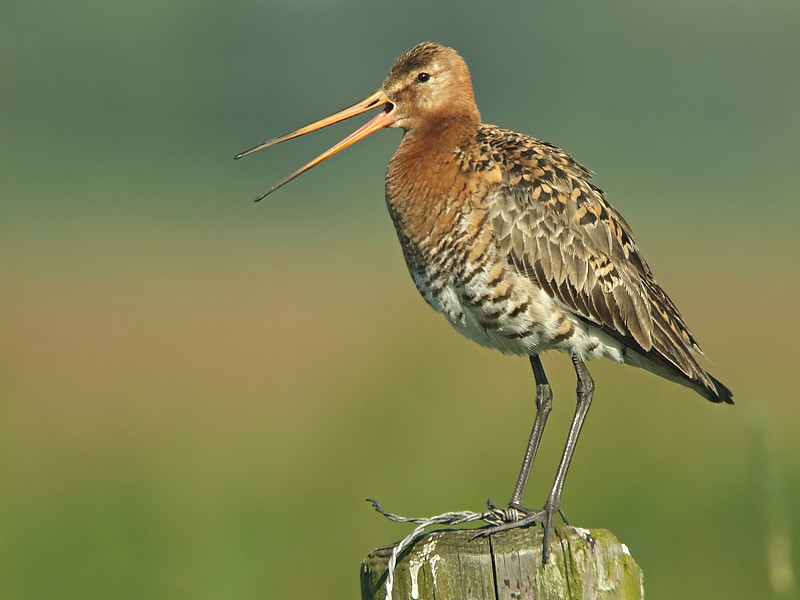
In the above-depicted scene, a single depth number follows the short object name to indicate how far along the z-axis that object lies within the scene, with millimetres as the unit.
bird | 13797
